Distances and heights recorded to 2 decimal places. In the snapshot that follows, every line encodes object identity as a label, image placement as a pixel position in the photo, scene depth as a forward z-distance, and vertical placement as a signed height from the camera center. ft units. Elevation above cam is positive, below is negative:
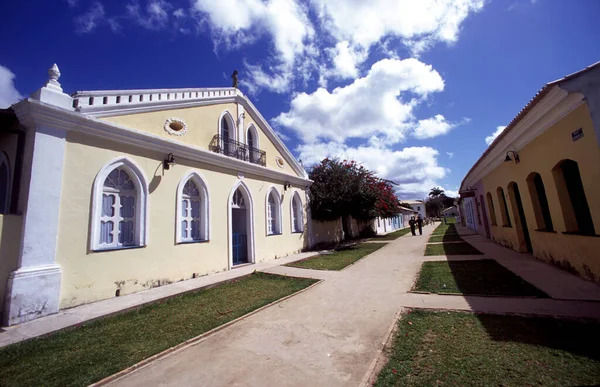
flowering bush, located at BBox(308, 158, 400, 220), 50.29 +7.17
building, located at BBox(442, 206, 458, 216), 229.95 +6.19
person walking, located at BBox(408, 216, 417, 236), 69.68 -1.32
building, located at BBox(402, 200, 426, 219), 225.56 +13.40
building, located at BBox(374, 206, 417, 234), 87.56 -0.05
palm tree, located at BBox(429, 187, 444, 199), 298.62 +32.06
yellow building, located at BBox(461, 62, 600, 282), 15.20 +3.19
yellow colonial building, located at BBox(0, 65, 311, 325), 15.99 +4.21
